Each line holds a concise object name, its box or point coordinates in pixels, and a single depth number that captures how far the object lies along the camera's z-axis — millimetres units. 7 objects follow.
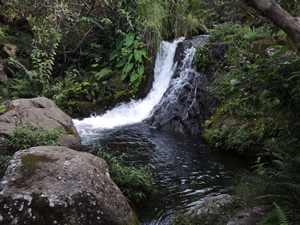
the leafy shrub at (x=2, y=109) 6473
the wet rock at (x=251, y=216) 2477
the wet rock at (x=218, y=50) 7887
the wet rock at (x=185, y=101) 7324
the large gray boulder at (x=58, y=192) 2627
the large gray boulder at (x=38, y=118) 5586
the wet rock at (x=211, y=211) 2964
